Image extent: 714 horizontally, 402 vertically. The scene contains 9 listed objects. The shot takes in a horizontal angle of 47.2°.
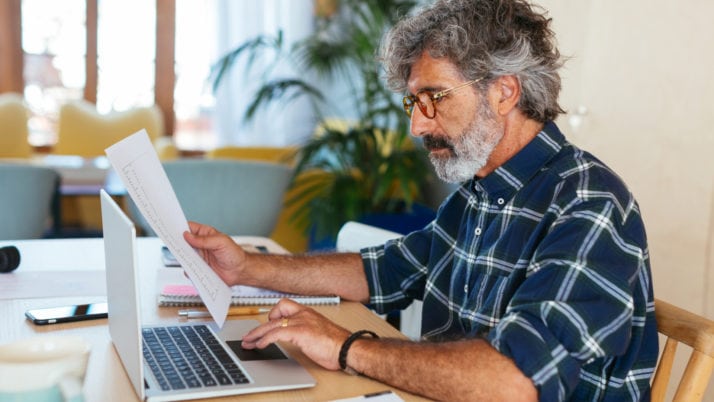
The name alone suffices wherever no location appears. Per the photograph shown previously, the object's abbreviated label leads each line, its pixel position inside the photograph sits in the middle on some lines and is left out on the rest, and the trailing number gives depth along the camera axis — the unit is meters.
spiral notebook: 1.41
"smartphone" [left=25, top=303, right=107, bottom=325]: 1.28
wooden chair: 1.08
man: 1.06
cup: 0.73
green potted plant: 3.58
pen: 1.35
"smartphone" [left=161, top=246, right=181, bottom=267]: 1.72
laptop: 0.97
